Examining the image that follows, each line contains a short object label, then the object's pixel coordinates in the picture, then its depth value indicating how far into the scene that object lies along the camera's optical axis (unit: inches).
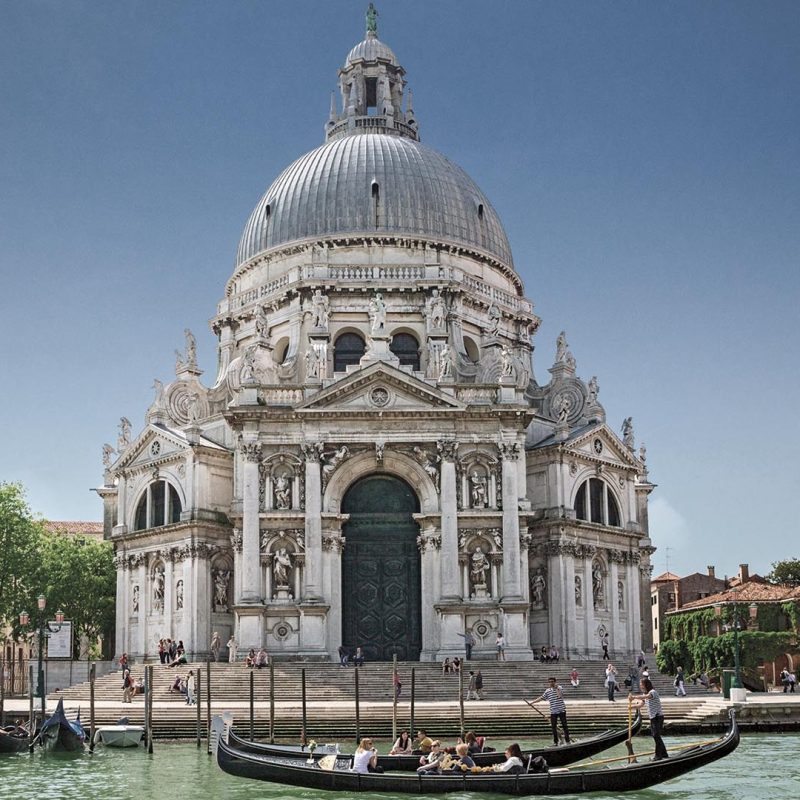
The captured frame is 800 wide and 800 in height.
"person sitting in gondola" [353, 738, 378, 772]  946.7
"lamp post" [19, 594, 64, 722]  1390.3
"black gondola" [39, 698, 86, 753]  1206.9
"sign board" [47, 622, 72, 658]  1800.0
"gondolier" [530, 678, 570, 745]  1128.2
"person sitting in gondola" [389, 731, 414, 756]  988.4
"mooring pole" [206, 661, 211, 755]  1232.3
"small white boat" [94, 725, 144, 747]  1233.4
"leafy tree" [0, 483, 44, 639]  2016.5
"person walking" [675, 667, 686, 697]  1560.0
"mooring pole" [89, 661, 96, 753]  1215.9
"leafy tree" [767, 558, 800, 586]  3048.7
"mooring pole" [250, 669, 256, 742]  1224.2
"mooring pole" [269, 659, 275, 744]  1175.9
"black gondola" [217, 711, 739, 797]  909.8
